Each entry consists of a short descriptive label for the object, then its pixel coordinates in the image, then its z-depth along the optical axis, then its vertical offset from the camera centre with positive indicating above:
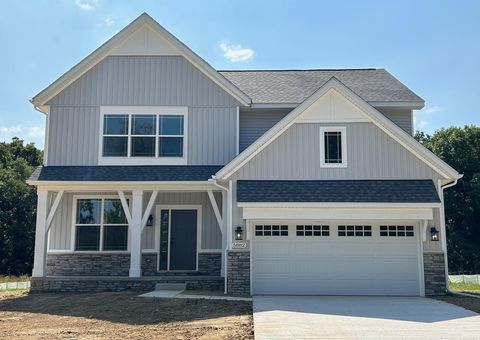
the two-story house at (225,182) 12.82 +1.23
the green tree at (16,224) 25.38 +0.07
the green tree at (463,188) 31.27 +2.55
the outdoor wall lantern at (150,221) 15.69 +0.15
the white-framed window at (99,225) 15.57 +0.02
